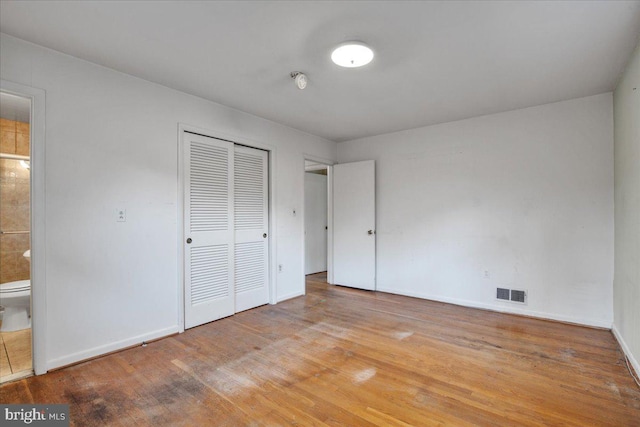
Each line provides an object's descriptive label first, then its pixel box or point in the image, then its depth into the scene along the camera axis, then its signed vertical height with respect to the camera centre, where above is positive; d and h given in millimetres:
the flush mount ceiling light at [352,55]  2199 +1230
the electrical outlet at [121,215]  2618 -8
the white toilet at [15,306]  2914 -921
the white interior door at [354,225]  4770 -188
